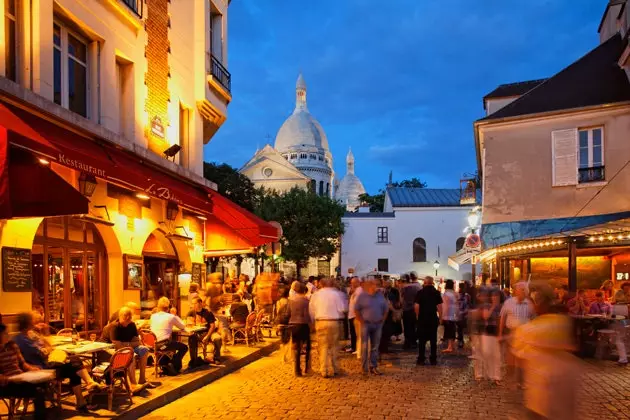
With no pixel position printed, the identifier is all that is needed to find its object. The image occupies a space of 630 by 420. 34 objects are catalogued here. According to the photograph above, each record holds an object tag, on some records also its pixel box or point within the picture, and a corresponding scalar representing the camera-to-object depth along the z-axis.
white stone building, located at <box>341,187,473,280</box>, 52.03
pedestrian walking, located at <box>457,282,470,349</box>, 14.05
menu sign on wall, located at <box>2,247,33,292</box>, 8.27
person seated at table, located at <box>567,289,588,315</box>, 12.83
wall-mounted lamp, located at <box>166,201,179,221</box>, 14.13
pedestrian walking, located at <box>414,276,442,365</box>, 11.29
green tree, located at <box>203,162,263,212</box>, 44.50
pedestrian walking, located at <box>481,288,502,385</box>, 9.51
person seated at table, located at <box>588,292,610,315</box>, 12.81
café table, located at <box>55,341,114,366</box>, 7.67
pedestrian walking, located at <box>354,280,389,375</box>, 10.22
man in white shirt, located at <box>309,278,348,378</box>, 10.06
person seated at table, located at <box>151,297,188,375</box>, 9.71
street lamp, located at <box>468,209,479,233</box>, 23.02
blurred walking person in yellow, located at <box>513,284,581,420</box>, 4.50
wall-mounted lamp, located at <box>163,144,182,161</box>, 14.30
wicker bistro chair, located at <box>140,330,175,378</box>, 9.47
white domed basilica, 103.88
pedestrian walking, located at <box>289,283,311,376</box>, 10.21
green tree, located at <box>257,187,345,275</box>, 48.97
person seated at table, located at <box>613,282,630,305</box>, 13.56
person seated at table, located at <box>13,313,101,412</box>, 6.86
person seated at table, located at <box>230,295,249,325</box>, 14.04
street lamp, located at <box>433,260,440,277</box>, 49.89
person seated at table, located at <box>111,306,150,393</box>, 8.74
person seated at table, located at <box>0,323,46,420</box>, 6.36
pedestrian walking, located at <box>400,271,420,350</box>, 13.71
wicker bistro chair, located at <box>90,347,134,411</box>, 7.43
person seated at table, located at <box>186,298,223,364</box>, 11.45
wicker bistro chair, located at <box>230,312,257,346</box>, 14.02
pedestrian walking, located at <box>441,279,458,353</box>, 13.12
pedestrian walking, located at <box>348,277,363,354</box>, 12.50
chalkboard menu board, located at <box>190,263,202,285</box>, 16.05
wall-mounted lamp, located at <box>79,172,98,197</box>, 10.20
